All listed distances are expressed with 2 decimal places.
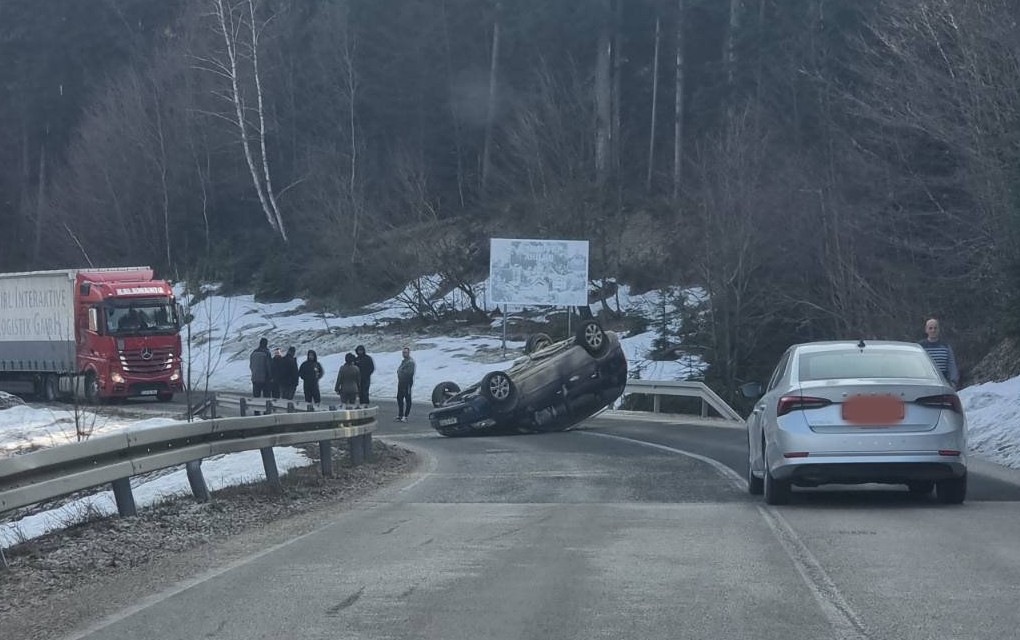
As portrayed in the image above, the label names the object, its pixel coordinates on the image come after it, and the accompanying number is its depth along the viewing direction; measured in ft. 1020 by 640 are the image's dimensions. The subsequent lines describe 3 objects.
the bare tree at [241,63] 180.75
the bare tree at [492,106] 200.45
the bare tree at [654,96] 190.19
